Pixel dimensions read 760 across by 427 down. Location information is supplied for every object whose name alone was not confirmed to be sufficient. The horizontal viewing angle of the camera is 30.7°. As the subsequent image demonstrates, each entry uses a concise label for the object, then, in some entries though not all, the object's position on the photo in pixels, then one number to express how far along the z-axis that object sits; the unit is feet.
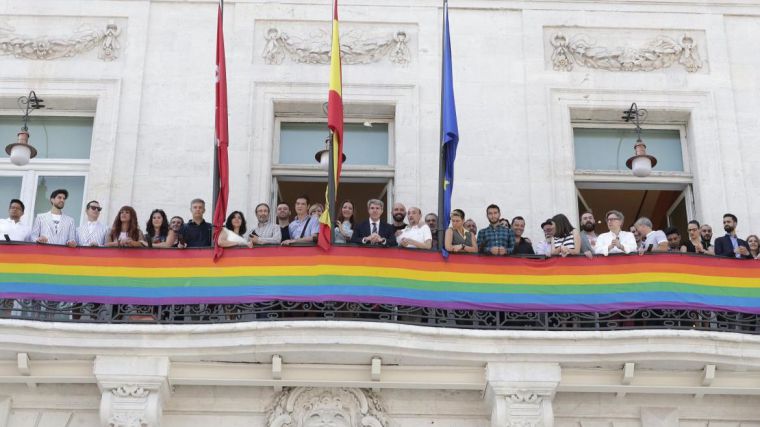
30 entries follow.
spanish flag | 40.98
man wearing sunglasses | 43.45
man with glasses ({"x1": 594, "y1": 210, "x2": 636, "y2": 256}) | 42.63
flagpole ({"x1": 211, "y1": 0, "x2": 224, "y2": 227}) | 43.42
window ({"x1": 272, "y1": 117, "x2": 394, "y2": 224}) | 49.52
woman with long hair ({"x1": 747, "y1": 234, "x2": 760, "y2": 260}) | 44.37
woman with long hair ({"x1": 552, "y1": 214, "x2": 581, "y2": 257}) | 42.39
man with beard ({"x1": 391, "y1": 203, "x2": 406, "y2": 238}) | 44.24
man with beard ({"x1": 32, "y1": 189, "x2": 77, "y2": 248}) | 43.73
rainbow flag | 40.37
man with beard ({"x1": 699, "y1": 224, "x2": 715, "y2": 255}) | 45.09
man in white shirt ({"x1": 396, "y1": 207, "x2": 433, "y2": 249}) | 42.14
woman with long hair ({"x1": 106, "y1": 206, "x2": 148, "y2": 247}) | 42.42
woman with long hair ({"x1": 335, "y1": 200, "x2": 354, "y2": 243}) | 42.86
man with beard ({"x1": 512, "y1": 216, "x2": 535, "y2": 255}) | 43.21
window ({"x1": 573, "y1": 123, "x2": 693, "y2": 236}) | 49.90
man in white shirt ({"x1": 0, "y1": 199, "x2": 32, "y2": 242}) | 43.78
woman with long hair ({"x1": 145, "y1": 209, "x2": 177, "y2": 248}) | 42.98
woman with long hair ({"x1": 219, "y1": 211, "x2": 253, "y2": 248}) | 41.65
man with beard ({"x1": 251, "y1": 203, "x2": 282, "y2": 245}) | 42.29
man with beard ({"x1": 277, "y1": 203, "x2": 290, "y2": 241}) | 43.75
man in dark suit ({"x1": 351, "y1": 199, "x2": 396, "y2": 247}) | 43.04
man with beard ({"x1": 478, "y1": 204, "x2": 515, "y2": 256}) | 42.91
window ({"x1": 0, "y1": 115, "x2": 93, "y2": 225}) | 48.85
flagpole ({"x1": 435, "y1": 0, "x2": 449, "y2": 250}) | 41.86
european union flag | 43.01
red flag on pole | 41.96
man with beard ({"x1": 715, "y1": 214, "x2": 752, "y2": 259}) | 43.86
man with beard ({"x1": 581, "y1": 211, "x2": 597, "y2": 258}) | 43.75
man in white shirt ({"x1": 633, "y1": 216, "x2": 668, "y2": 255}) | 43.62
